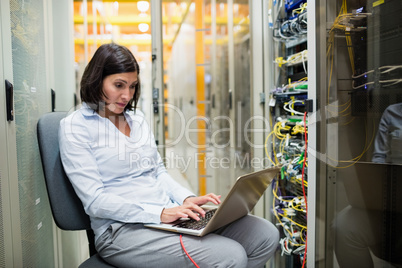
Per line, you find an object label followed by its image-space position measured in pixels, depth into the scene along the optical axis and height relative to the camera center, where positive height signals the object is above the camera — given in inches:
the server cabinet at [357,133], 45.8 -3.5
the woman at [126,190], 40.9 -11.4
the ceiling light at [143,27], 324.0 +94.1
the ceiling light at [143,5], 261.1 +94.4
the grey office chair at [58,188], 45.6 -10.3
